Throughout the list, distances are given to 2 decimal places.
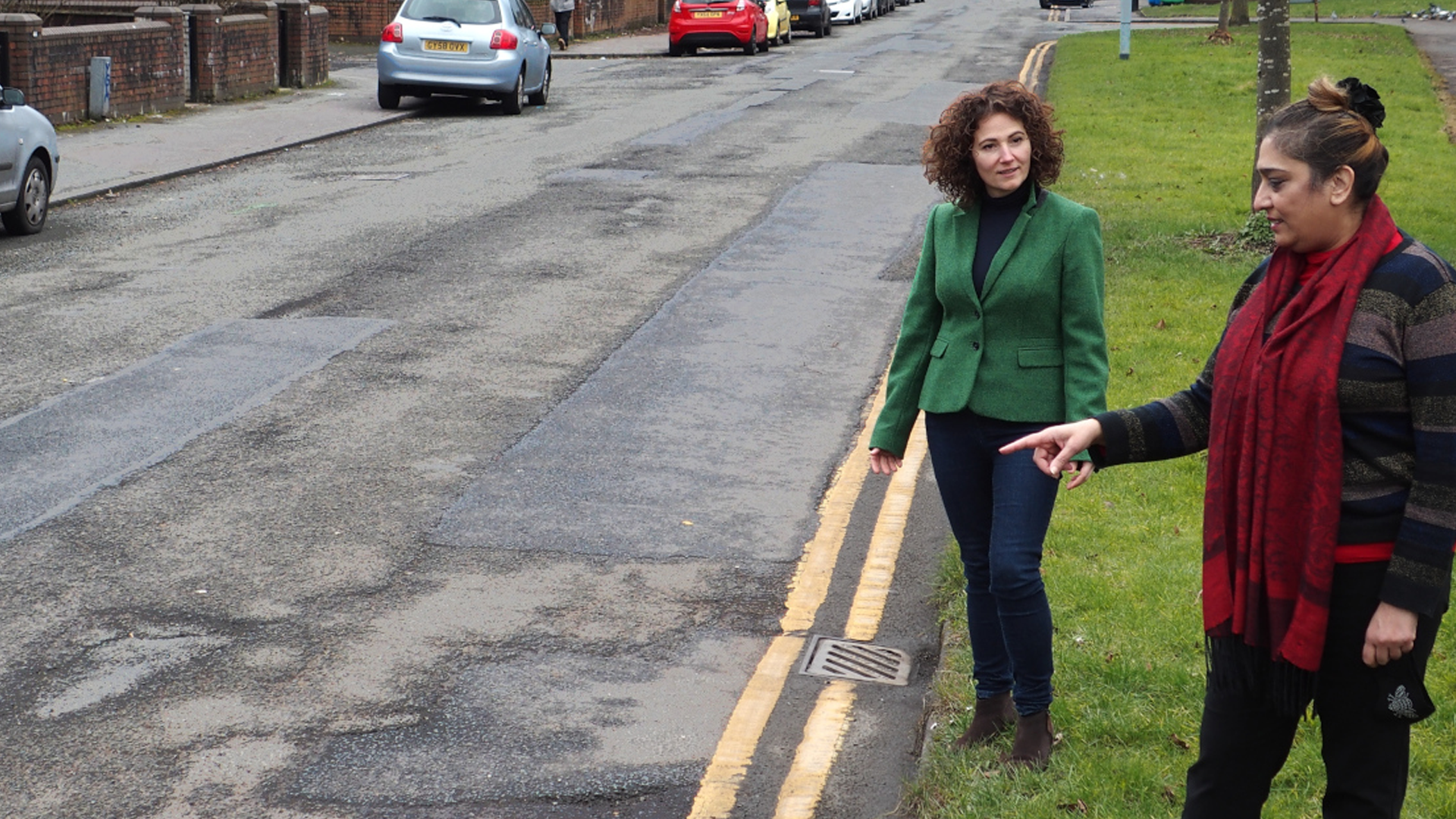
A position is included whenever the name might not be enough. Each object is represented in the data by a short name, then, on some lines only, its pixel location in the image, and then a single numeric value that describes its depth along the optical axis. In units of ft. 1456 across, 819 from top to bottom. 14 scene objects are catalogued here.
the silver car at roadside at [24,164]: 43.21
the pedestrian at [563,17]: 129.70
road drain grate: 17.58
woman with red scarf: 9.68
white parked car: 173.17
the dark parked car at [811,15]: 146.20
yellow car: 129.39
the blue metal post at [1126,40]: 102.99
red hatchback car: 118.52
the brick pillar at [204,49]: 77.66
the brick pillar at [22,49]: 63.98
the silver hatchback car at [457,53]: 74.43
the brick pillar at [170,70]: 74.02
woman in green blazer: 13.94
